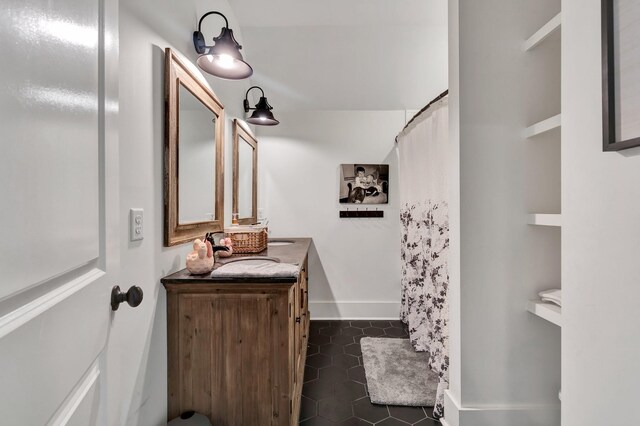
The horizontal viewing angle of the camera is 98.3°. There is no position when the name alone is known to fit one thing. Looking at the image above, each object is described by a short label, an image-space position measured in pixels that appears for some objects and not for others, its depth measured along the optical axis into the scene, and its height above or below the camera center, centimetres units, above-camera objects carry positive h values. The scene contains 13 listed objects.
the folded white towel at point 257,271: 128 -28
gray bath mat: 183 -122
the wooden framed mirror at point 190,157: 129 +31
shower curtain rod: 182 +79
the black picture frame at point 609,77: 70 +34
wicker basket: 191 -19
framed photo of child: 316 +32
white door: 36 +1
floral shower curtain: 192 -19
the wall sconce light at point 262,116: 234 +82
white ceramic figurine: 133 -23
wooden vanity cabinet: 129 -69
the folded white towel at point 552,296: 125 -40
